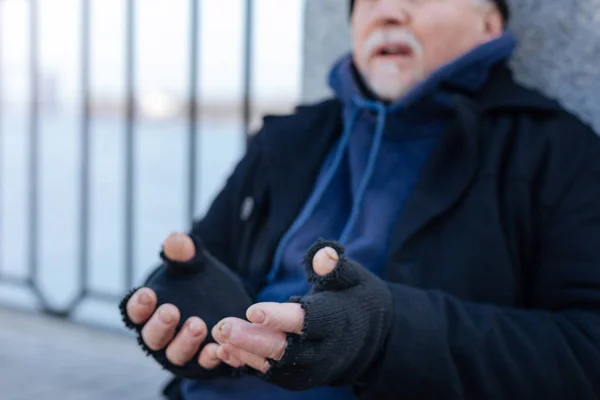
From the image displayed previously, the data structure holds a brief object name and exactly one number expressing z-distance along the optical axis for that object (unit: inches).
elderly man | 40.1
